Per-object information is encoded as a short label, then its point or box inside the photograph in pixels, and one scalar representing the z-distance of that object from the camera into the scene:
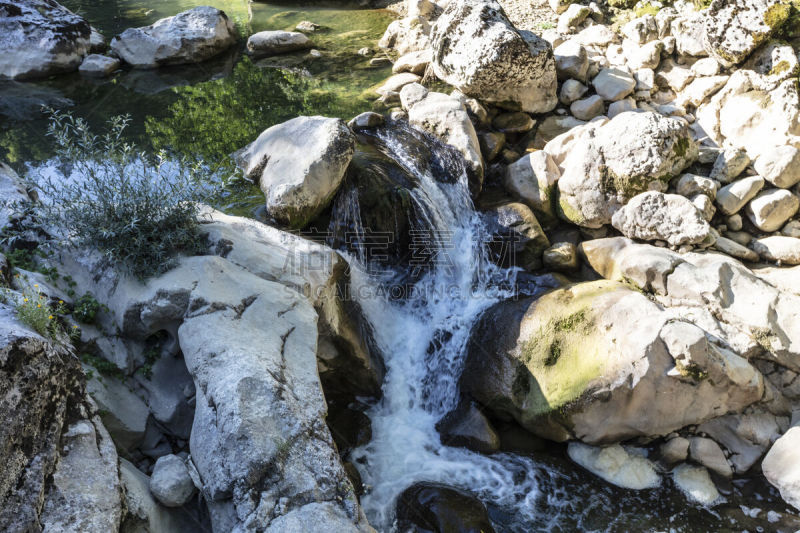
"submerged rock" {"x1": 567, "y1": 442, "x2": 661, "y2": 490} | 5.43
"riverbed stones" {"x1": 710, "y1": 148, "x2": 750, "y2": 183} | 7.14
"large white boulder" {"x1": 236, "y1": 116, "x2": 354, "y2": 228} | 6.78
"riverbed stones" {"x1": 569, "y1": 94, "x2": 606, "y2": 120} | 8.91
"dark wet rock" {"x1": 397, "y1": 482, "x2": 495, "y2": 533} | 4.85
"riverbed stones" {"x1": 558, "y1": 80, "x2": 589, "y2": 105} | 9.14
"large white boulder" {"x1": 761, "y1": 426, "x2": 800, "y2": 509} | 5.12
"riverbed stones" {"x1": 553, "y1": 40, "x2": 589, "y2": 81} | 9.21
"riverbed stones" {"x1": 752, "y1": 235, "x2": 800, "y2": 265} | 6.45
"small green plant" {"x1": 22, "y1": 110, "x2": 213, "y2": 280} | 4.79
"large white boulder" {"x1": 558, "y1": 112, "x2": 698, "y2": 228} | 7.23
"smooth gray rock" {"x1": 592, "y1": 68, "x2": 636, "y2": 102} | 8.80
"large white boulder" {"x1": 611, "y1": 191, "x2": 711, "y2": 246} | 6.60
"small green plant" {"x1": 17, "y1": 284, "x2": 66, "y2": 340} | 3.62
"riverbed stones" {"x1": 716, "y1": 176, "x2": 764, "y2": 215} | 6.91
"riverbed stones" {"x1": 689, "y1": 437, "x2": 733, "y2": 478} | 5.45
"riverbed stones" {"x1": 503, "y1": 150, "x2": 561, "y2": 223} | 7.80
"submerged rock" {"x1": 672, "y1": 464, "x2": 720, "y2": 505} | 5.27
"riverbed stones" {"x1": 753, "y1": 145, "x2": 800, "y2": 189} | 6.80
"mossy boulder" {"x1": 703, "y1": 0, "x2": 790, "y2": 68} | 7.66
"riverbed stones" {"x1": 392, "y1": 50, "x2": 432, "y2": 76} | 10.59
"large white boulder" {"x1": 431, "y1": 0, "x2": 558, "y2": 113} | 8.70
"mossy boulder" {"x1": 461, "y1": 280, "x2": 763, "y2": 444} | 5.38
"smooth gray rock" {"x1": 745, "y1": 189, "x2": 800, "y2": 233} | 6.75
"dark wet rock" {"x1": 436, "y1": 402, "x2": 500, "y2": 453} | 5.86
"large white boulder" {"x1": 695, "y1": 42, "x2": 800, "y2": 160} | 7.22
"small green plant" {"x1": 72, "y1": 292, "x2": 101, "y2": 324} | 4.61
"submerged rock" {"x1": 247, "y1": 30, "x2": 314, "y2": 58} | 13.41
